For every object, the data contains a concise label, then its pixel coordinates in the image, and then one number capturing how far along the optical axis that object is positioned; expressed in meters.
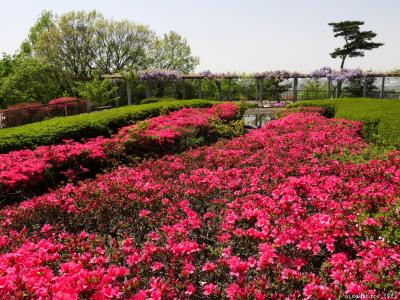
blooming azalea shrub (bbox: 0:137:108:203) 6.23
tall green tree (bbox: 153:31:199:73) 40.69
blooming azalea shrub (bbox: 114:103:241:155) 8.84
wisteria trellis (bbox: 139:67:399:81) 28.59
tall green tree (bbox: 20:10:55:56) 38.16
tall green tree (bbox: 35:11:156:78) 31.81
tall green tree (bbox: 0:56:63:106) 23.75
